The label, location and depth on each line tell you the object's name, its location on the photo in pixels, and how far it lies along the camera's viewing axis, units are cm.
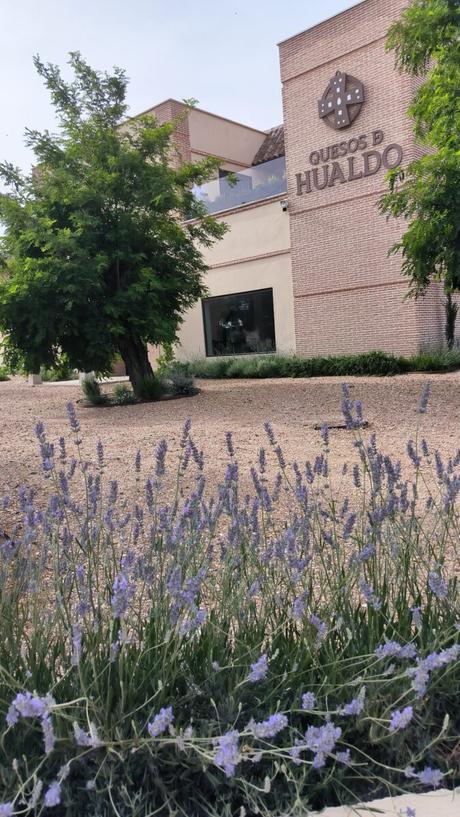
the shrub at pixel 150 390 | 1290
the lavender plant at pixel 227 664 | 159
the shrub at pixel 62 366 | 1286
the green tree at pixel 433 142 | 866
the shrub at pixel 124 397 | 1306
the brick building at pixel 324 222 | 1596
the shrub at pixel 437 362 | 1432
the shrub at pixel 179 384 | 1323
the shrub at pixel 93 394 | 1312
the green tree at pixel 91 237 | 1135
